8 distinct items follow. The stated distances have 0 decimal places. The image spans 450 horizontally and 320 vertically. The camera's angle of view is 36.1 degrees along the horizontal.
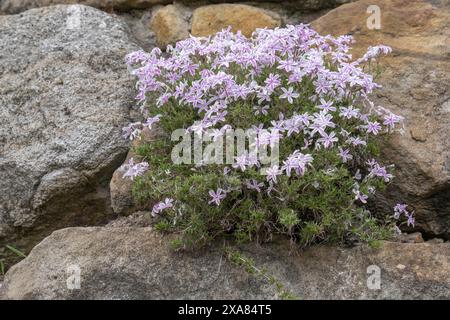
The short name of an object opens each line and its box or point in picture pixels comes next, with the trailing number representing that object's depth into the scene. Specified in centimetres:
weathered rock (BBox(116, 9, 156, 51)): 465
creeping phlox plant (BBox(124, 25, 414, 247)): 303
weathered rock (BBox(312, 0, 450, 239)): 351
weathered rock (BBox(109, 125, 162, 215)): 371
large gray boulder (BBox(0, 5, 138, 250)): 393
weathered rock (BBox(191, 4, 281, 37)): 440
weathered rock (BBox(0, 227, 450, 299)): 300
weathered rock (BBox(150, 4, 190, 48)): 451
